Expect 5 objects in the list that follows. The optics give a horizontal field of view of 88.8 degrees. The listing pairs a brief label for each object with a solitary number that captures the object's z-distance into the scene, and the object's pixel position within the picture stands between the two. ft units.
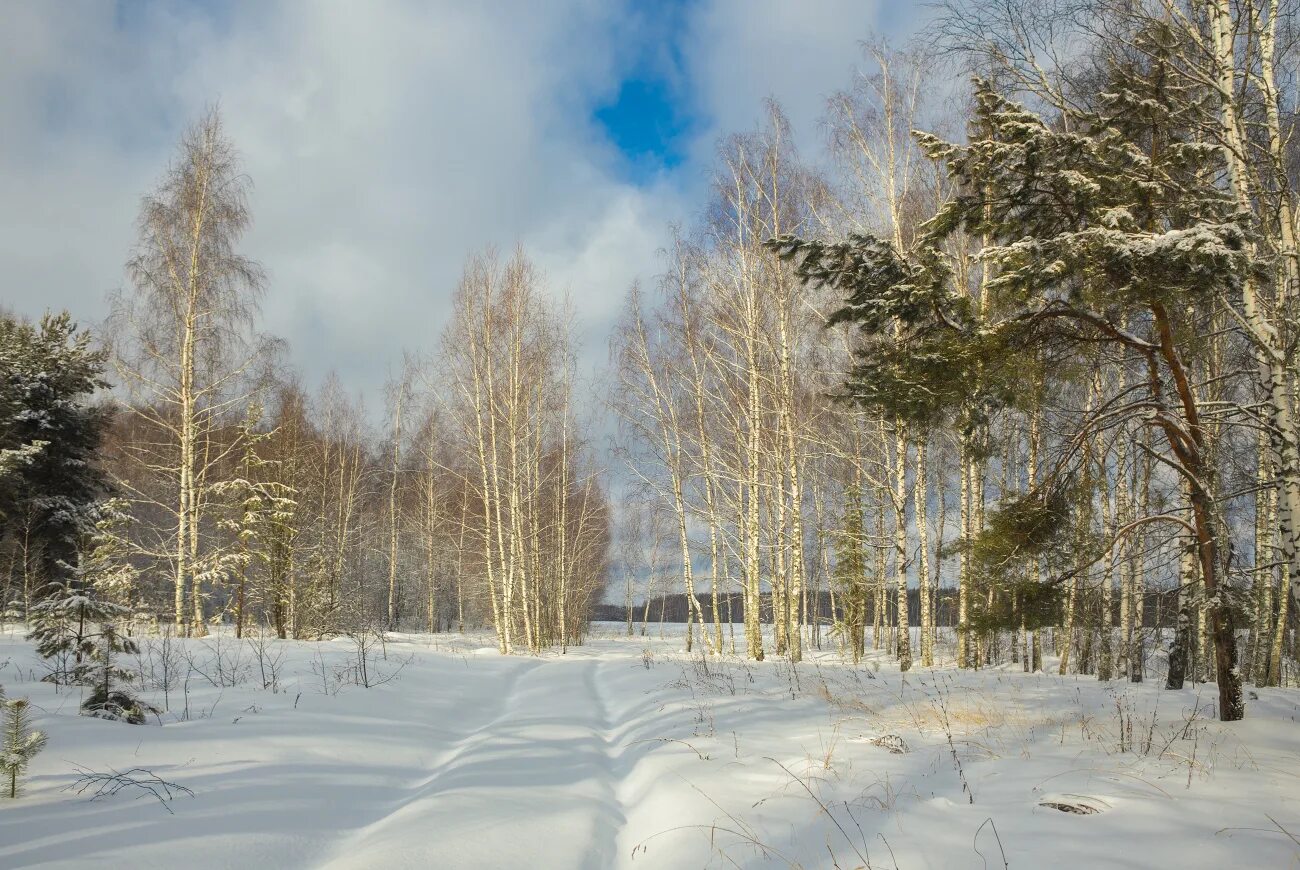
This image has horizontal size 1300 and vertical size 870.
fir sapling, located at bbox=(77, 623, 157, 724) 14.93
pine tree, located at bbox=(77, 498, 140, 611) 41.68
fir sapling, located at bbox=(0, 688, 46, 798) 10.02
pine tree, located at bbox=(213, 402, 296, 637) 51.83
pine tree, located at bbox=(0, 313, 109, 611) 51.01
